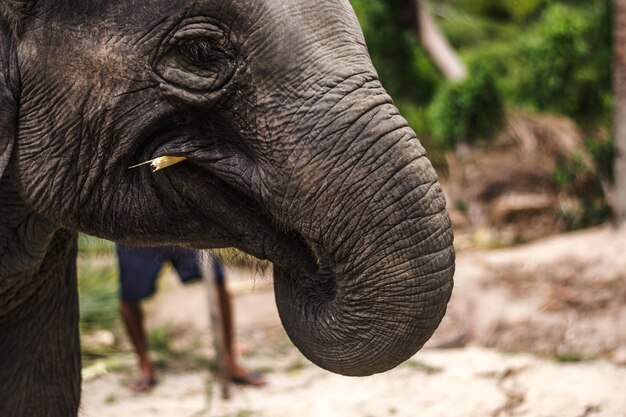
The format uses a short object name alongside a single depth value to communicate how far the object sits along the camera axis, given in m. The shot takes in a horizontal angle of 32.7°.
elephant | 2.24
